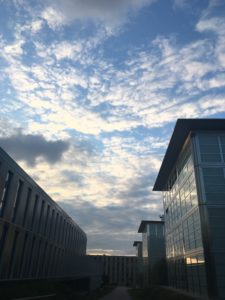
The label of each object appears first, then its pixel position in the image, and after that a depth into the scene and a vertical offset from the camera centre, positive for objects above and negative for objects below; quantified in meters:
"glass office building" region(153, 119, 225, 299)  21.33 +6.34
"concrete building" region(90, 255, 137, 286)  152.12 +6.07
